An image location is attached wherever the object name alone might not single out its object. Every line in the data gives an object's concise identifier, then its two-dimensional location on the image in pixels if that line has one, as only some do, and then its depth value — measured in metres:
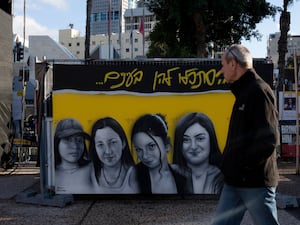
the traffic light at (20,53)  25.39
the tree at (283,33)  17.88
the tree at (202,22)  19.02
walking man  3.48
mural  7.42
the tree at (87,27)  20.27
